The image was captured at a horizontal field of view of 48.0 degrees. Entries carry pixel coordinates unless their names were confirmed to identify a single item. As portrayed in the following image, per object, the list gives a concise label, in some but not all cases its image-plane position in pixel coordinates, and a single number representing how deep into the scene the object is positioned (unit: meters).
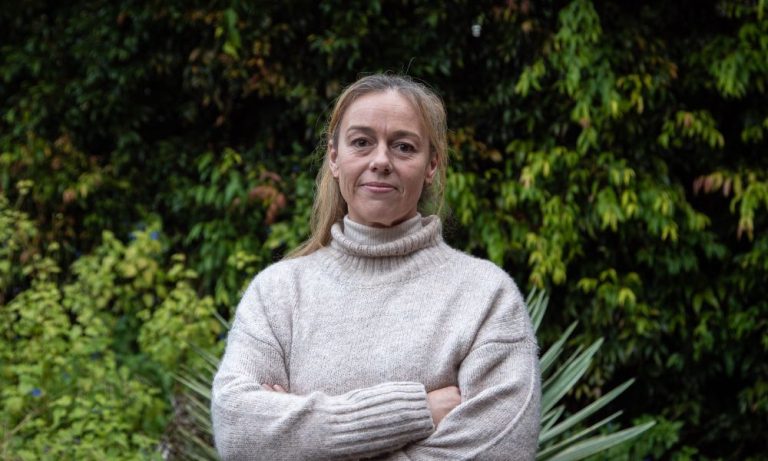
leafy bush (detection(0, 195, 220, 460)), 3.16
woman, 1.71
